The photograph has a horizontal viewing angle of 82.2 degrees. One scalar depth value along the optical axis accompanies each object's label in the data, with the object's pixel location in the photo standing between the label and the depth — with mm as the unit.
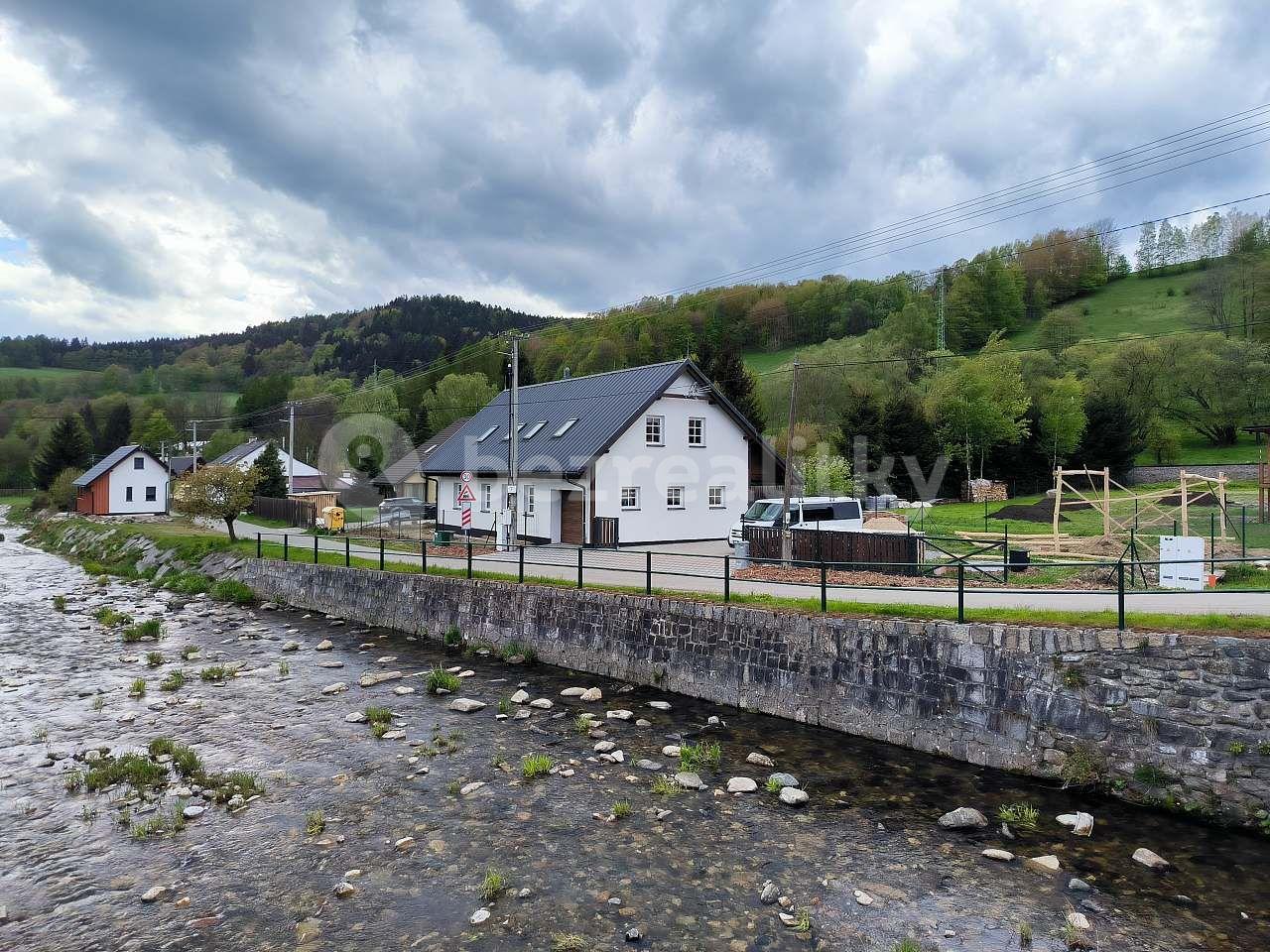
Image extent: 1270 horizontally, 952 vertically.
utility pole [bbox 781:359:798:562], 21000
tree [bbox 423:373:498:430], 81000
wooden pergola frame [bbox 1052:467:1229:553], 19734
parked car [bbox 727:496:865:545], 23625
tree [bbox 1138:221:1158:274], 89375
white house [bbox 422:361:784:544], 28953
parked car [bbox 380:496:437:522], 42812
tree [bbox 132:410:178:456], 92750
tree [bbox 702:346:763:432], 50312
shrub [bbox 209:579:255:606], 26234
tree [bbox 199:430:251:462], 87812
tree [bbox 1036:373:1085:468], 51000
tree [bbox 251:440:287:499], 55984
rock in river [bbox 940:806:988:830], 8953
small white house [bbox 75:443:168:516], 59562
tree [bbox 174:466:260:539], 32625
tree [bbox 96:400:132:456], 98250
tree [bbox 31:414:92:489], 72125
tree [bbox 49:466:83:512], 61781
